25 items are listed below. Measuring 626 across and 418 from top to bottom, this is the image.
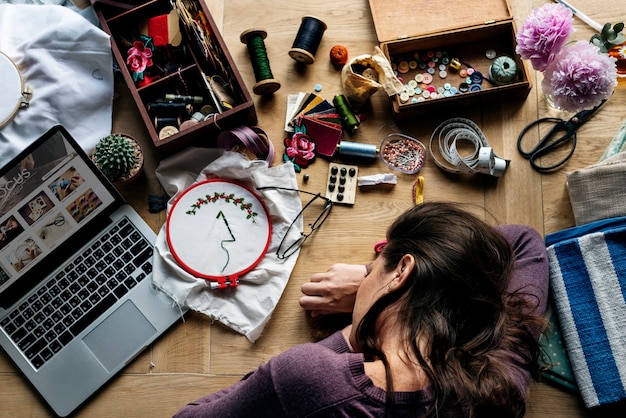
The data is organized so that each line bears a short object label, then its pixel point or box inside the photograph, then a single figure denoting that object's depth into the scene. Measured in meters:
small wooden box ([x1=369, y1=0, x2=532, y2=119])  1.43
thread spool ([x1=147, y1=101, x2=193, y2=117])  1.40
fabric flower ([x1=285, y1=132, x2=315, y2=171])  1.43
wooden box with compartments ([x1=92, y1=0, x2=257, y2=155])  1.36
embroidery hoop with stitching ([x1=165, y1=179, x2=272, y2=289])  1.36
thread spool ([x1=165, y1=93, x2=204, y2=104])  1.41
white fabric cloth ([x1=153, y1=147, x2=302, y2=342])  1.35
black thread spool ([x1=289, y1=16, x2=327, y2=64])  1.44
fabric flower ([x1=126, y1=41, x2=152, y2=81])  1.42
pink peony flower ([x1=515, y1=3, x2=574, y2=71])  1.27
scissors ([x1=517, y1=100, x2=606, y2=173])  1.42
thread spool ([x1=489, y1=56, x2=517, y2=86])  1.41
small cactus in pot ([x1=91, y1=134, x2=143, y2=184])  1.34
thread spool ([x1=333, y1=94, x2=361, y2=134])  1.44
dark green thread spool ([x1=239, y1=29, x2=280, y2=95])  1.43
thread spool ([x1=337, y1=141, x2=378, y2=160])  1.42
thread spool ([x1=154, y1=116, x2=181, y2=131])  1.40
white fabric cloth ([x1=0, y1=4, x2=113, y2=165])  1.40
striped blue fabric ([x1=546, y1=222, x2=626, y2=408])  1.25
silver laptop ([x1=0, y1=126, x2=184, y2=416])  1.28
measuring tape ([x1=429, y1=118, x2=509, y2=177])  1.38
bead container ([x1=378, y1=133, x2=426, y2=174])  1.43
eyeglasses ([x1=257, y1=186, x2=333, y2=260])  1.39
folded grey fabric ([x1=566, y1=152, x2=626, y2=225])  1.30
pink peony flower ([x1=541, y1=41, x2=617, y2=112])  1.26
